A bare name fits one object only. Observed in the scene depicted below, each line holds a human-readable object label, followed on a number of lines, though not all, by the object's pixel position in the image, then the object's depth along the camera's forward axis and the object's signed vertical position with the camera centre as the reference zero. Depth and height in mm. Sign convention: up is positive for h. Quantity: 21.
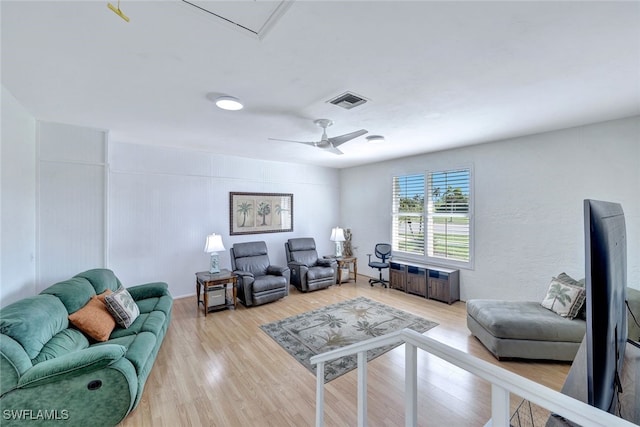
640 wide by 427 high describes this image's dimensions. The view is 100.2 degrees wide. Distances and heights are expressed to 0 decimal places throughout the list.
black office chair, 5645 -998
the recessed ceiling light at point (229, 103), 2543 +1076
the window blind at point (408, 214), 5367 -2
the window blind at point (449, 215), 4672 -17
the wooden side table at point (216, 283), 4113 -1095
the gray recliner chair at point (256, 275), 4422 -1112
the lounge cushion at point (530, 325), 2744 -1166
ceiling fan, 3152 +909
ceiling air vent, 2528 +1117
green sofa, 1731 -1127
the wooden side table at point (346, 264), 5852 -1140
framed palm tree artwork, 5409 +15
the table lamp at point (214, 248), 4391 -566
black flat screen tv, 634 -225
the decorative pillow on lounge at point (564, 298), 2889 -946
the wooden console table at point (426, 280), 4578 -1223
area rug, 2919 -1552
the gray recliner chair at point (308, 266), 5277 -1111
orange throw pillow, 2457 -1023
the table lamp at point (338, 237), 6207 -541
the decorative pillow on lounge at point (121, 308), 2758 -1000
